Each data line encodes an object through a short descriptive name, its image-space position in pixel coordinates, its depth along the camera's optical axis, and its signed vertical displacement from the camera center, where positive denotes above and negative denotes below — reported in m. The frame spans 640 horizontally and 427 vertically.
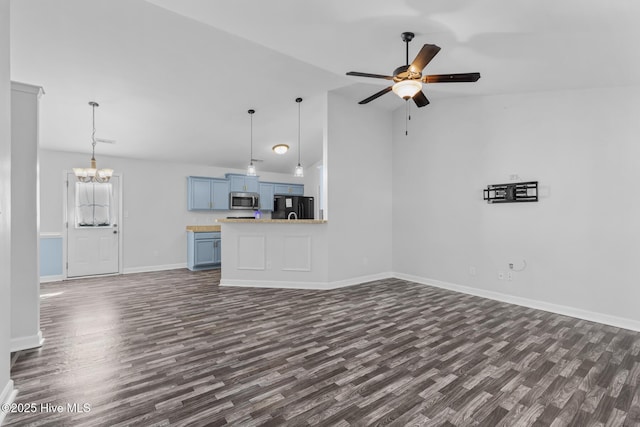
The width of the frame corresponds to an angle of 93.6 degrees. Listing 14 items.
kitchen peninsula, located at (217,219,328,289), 4.89 -0.67
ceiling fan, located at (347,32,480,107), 2.73 +1.27
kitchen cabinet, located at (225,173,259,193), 7.48 +0.77
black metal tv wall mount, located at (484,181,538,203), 3.91 +0.28
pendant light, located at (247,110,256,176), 5.06 +0.73
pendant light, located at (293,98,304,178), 5.09 +0.74
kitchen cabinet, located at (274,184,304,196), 8.17 +0.66
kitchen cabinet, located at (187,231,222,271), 6.52 -0.82
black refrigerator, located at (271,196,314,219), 5.59 +0.11
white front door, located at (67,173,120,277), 5.84 -0.28
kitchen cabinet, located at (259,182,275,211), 7.91 +0.48
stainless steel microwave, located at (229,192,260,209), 7.45 +0.33
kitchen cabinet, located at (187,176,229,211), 6.96 +0.47
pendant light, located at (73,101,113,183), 4.49 +0.69
